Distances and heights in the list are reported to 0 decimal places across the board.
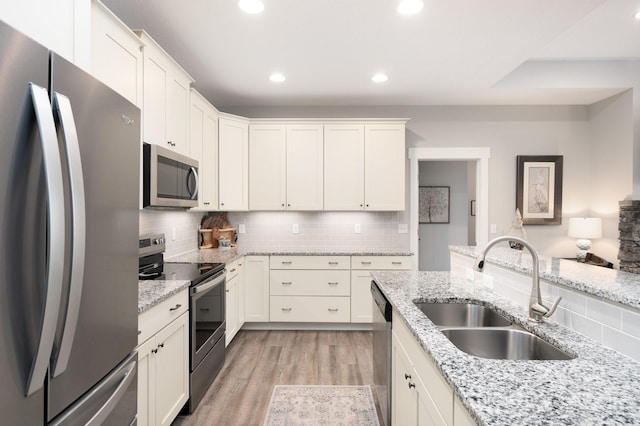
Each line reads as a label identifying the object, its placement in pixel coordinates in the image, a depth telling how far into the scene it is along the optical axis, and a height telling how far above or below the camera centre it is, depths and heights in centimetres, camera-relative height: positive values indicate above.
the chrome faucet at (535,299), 126 -34
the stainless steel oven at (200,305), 221 -70
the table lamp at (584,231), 391 -22
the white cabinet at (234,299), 314 -89
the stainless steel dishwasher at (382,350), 178 -82
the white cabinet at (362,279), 372 -76
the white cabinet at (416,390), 93 -62
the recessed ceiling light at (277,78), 331 +136
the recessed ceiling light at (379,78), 329 +136
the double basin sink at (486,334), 124 -52
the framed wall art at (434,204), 589 +14
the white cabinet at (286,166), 397 +54
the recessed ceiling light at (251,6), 213 +134
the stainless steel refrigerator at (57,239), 69 -7
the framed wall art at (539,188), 422 +31
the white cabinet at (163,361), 162 -83
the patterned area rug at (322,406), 215 -135
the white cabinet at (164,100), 218 +82
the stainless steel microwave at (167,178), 214 +24
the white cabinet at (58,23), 84 +53
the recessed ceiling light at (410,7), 211 +134
